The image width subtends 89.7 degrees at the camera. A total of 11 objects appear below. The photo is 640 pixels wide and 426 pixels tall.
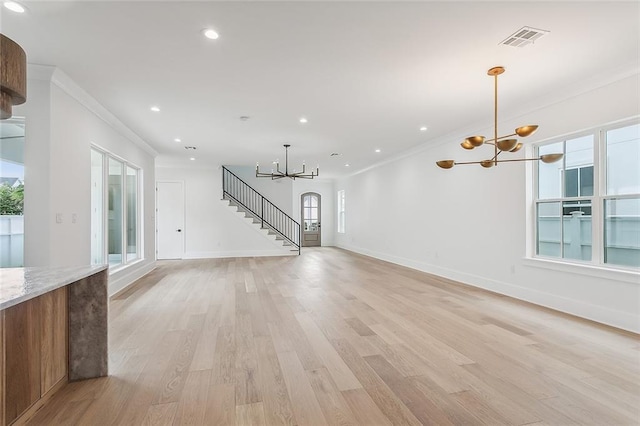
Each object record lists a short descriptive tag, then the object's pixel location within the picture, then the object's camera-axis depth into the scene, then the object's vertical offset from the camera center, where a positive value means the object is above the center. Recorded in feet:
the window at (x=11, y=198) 11.61 +0.49
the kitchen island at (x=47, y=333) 6.23 -2.84
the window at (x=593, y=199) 12.30 +0.58
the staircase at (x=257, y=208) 35.46 +0.46
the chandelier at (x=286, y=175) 24.77 +2.91
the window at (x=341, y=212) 43.34 +0.01
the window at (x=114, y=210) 16.50 +0.10
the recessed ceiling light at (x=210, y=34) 9.17 +5.16
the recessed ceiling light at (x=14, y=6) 8.05 +5.22
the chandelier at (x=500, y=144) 10.50 +2.35
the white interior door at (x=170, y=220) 32.63 -0.85
